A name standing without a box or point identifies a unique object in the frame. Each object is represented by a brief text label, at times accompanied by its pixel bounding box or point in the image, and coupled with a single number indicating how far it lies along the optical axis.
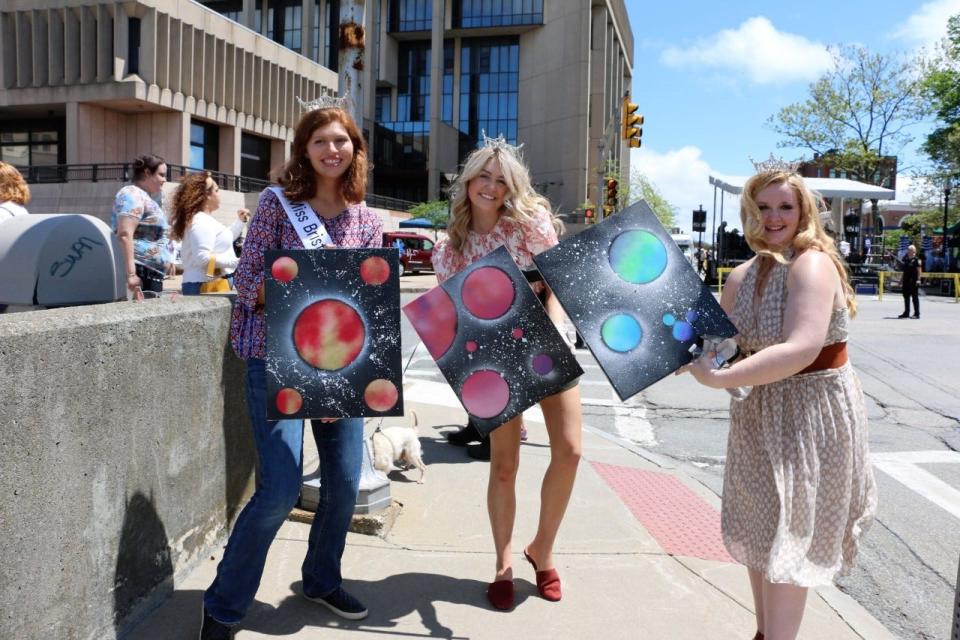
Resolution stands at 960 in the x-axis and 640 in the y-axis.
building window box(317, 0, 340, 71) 68.88
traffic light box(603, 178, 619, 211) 26.70
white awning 25.43
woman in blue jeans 2.77
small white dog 4.90
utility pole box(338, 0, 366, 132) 5.21
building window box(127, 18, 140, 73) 41.84
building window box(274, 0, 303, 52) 70.88
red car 36.06
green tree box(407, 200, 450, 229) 56.88
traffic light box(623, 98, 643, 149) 22.00
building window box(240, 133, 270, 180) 50.66
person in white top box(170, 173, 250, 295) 5.55
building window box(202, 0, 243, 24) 72.25
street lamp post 35.88
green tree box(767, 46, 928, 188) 48.03
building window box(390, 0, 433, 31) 69.75
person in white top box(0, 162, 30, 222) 5.35
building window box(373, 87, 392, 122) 73.75
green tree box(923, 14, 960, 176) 43.09
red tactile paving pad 4.19
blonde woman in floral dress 3.31
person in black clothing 18.83
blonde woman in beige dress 2.53
